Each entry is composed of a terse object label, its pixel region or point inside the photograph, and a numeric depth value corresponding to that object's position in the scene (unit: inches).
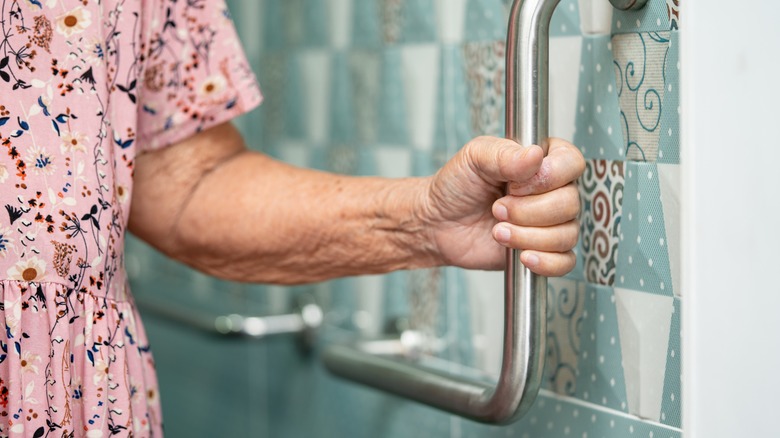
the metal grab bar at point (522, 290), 39.9
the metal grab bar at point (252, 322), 60.0
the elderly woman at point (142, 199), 41.9
